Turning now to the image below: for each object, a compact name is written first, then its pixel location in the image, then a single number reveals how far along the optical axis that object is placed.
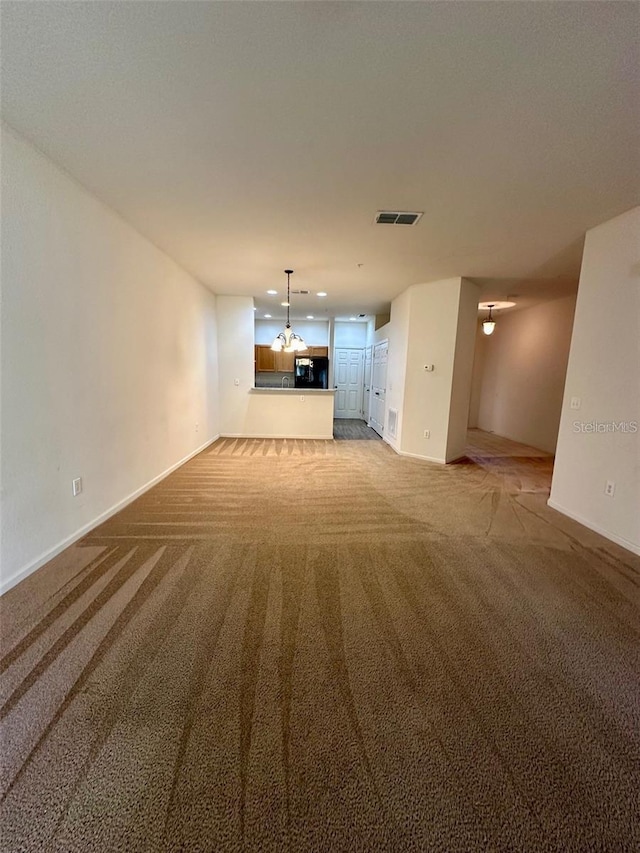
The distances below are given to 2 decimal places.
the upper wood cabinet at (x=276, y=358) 8.74
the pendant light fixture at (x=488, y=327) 6.09
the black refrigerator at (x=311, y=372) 8.59
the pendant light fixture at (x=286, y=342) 5.30
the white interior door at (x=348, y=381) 8.93
